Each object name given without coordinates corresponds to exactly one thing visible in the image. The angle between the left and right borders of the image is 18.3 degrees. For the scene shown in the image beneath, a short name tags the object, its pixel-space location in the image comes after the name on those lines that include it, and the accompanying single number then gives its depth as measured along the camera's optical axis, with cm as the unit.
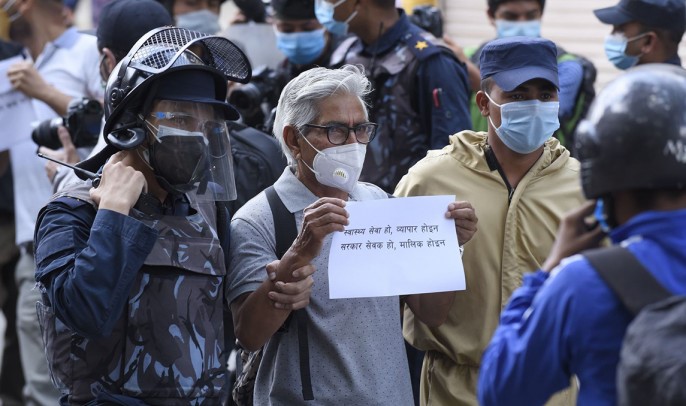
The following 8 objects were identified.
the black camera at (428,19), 1291
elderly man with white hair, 654
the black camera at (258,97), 1074
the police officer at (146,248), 600
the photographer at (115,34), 950
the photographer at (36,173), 1202
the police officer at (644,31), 1105
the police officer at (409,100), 1017
